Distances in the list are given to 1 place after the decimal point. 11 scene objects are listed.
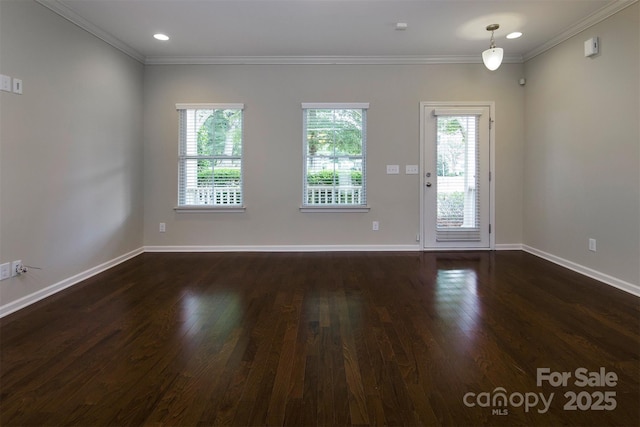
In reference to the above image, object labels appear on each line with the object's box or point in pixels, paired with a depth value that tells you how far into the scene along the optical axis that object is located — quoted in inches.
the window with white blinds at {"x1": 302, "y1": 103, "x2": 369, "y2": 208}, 179.0
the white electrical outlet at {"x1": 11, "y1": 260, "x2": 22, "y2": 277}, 100.6
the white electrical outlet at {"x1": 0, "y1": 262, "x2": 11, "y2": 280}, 97.0
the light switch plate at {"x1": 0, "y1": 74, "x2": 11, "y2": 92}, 96.7
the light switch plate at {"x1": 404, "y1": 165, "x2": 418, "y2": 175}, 179.2
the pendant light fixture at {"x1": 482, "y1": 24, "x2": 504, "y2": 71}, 138.5
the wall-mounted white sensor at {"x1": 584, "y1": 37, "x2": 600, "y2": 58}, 128.9
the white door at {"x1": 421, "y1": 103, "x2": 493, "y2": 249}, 178.1
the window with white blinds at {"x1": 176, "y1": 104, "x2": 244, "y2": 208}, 179.0
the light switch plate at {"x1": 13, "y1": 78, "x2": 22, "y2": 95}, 101.0
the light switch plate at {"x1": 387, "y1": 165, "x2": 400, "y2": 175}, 179.5
